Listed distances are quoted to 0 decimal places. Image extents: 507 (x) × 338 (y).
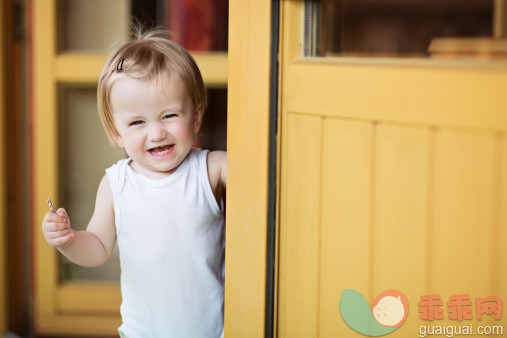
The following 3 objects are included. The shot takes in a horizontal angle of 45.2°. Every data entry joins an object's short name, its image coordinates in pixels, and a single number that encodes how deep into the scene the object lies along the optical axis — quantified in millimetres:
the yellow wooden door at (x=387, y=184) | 1028
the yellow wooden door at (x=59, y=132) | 2586
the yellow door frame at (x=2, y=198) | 2557
